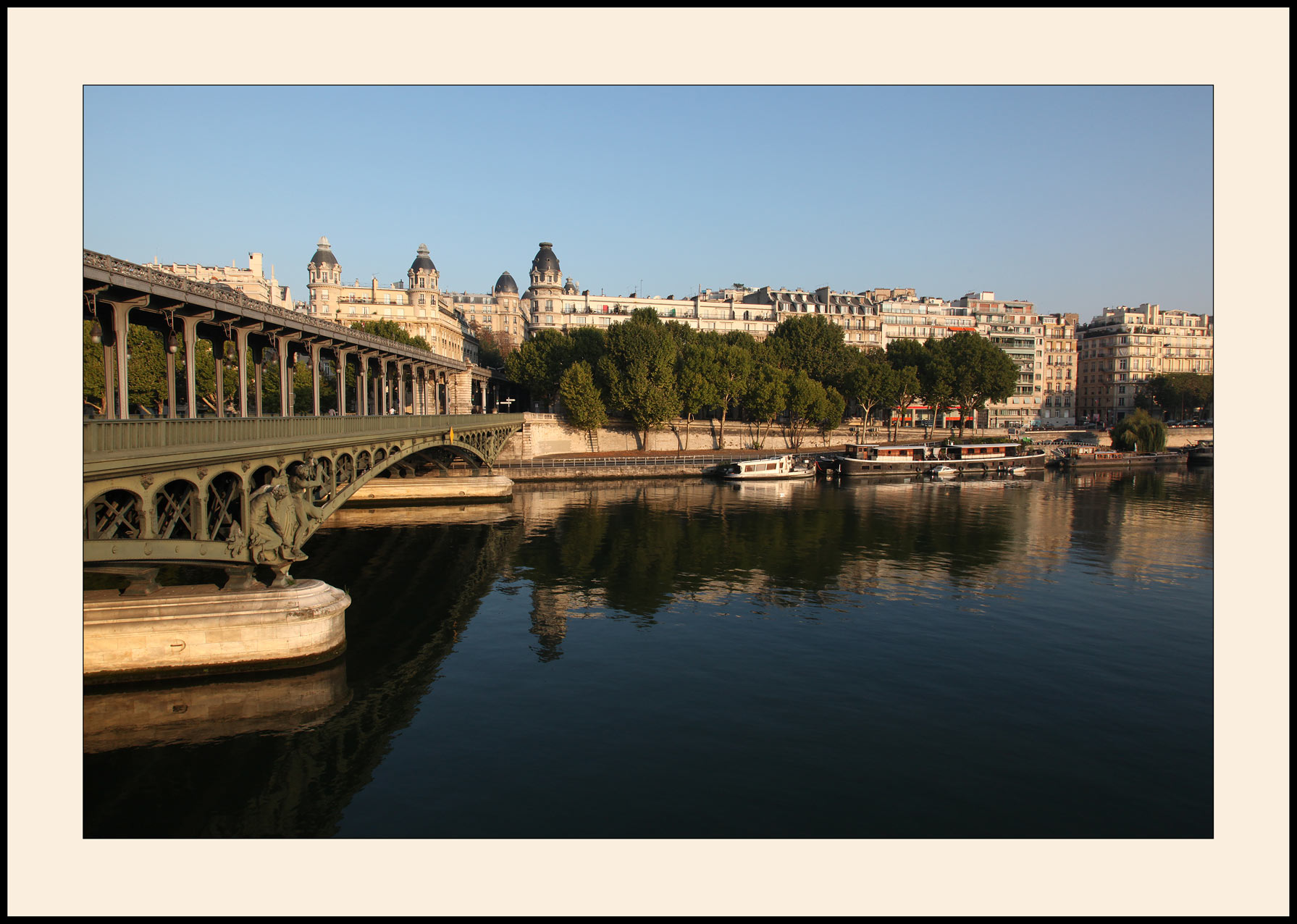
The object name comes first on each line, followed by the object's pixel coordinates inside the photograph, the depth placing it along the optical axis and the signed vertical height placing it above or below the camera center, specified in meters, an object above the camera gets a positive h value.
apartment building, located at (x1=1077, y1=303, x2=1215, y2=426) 146.50 +16.45
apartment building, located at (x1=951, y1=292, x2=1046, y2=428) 138.50 +17.66
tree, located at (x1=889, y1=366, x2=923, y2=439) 100.19 +7.02
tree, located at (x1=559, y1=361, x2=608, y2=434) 85.44 +4.97
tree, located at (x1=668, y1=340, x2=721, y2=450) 88.00 +6.96
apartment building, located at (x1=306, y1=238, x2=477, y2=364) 108.62 +18.74
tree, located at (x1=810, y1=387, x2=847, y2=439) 92.75 +3.79
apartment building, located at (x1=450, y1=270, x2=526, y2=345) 184.75 +30.94
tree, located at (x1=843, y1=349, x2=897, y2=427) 99.31 +7.42
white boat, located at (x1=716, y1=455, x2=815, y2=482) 75.12 -2.54
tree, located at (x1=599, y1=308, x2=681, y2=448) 85.88 +7.27
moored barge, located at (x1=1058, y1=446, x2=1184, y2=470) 91.00 -1.83
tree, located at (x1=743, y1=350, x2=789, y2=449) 89.56 +5.55
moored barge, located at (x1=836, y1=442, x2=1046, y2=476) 81.38 -1.64
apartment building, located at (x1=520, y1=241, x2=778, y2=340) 127.06 +21.51
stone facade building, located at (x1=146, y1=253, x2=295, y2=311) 134.00 +28.35
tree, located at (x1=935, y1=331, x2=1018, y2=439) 103.25 +9.34
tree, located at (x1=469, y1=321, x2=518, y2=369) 144.25 +19.51
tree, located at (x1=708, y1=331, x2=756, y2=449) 89.38 +7.89
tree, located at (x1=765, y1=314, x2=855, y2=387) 102.94 +12.29
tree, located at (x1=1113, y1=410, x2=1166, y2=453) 96.12 +0.80
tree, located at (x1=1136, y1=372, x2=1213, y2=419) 125.81 +8.32
